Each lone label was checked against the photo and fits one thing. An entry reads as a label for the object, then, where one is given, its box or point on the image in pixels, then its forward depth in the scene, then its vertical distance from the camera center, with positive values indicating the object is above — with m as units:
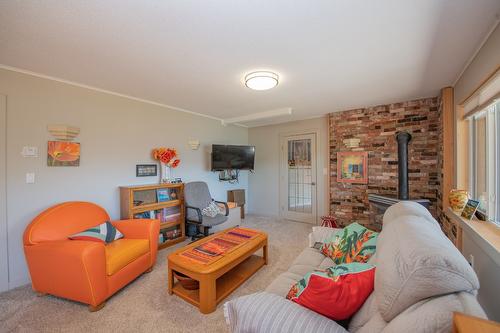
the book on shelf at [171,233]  3.43 -1.10
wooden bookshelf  2.94 -0.59
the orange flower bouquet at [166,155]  3.39 +0.19
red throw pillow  0.98 -0.59
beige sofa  0.65 -0.44
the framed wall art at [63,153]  2.44 +0.17
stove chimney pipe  3.24 +0.03
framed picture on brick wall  3.85 -0.02
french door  4.61 -0.27
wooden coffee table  1.81 -1.01
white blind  1.68 +0.63
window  1.83 +0.06
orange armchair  1.79 -0.85
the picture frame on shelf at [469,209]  1.98 -0.42
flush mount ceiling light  2.29 +0.97
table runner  2.04 -0.87
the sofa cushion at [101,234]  2.08 -0.69
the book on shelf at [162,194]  3.36 -0.45
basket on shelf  2.04 -1.13
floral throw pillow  1.54 -0.64
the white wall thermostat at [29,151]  2.27 +0.18
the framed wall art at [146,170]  3.27 -0.05
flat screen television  4.32 +0.20
